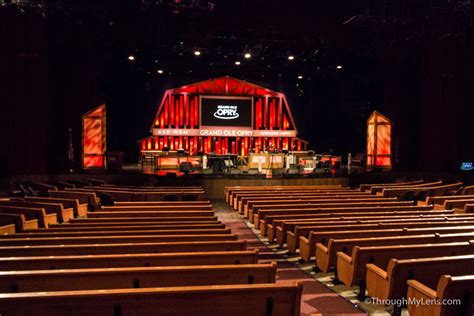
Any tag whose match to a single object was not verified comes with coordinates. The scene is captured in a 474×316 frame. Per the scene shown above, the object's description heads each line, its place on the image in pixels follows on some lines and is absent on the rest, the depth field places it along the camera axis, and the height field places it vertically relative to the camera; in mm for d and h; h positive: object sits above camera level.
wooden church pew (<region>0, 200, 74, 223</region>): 7188 -942
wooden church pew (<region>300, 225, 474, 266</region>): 4734 -904
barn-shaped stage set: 20531 +2161
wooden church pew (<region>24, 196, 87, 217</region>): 7844 -923
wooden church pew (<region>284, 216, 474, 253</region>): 5168 -879
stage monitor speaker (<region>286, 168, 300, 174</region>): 15116 -402
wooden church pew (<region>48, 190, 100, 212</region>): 8578 -900
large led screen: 20703 +2592
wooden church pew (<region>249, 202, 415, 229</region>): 6695 -864
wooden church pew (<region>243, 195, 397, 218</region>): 7730 -826
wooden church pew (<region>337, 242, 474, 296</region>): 3844 -956
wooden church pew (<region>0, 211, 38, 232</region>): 5910 -978
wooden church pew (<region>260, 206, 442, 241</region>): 5973 -907
